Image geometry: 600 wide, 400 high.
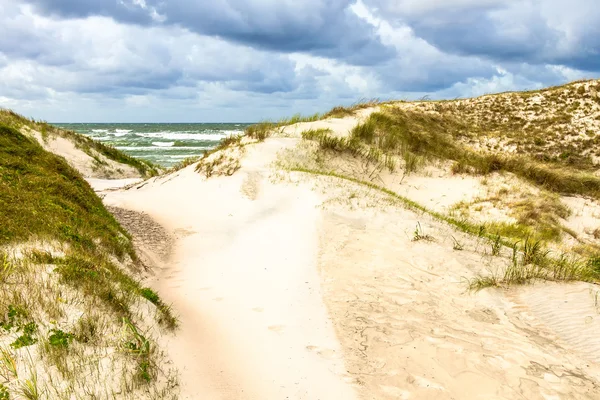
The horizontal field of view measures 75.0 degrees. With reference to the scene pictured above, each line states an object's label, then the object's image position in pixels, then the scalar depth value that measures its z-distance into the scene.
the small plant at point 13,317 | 3.91
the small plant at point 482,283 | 7.13
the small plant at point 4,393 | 3.19
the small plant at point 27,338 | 3.72
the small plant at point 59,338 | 3.85
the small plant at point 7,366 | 3.41
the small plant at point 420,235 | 9.09
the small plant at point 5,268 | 4.48
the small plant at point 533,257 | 8.13
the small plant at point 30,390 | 3.30
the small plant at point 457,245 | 8.88
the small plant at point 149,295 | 5.79
